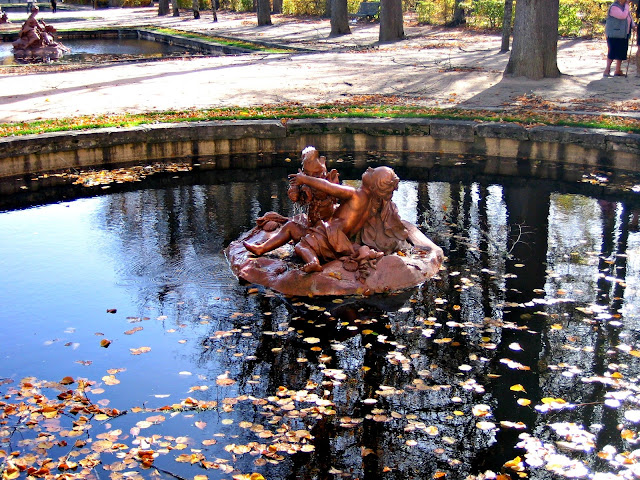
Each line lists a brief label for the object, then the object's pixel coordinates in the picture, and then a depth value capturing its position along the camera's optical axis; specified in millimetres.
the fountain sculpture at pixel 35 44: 26906
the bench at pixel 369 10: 33750
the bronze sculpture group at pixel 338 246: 7344
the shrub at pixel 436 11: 31453
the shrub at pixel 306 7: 38312
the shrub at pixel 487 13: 27922
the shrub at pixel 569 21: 24844
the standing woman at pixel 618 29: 15734
